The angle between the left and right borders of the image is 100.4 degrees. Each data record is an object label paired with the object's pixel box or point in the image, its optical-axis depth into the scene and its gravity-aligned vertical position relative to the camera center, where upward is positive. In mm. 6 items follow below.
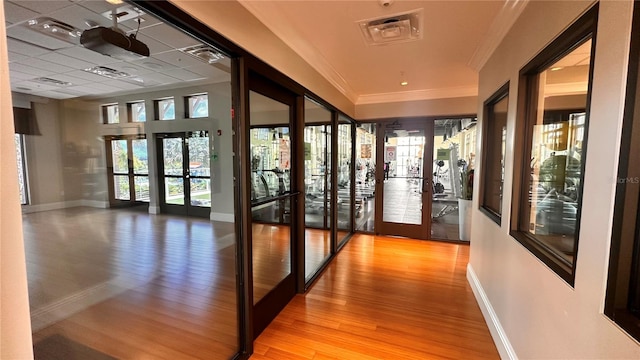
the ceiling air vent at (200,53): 2985 +1284
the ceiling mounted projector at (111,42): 2393 +1106
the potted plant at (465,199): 4949 -758
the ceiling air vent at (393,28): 2336 +1225
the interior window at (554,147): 1429 +83
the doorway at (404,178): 5102 -378
